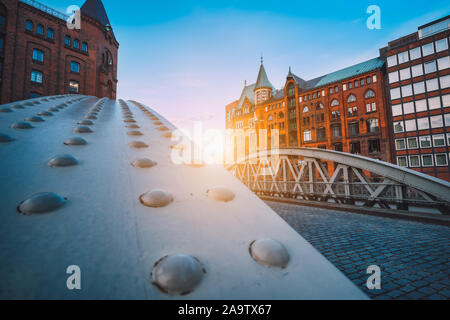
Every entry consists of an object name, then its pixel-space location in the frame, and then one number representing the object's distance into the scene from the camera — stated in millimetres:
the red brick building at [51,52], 19953
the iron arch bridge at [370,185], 6266
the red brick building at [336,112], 28609
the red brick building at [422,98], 25578
